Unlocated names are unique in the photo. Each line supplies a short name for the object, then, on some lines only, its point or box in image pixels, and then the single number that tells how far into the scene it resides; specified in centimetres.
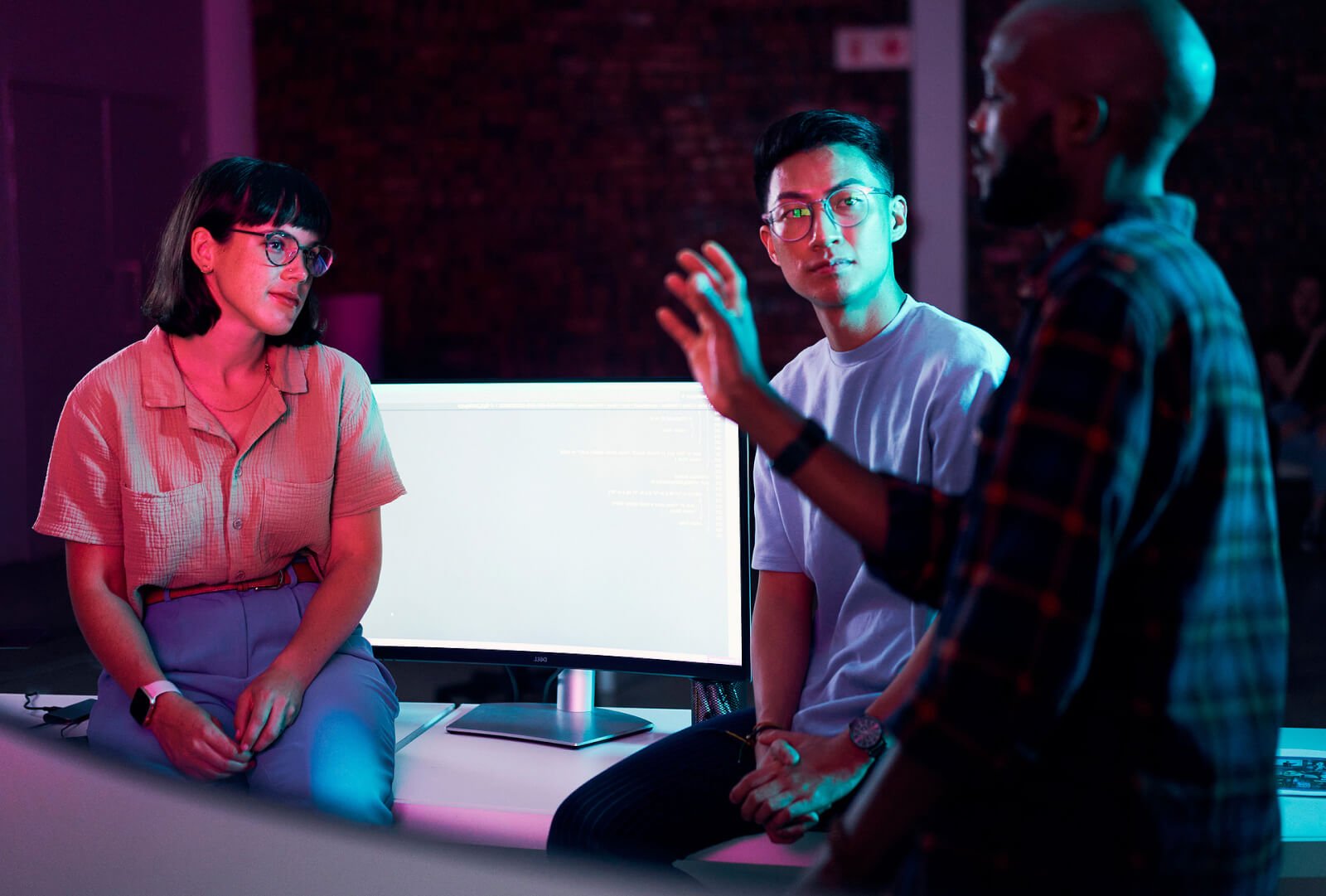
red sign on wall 564
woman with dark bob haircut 139
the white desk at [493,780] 135
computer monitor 155
